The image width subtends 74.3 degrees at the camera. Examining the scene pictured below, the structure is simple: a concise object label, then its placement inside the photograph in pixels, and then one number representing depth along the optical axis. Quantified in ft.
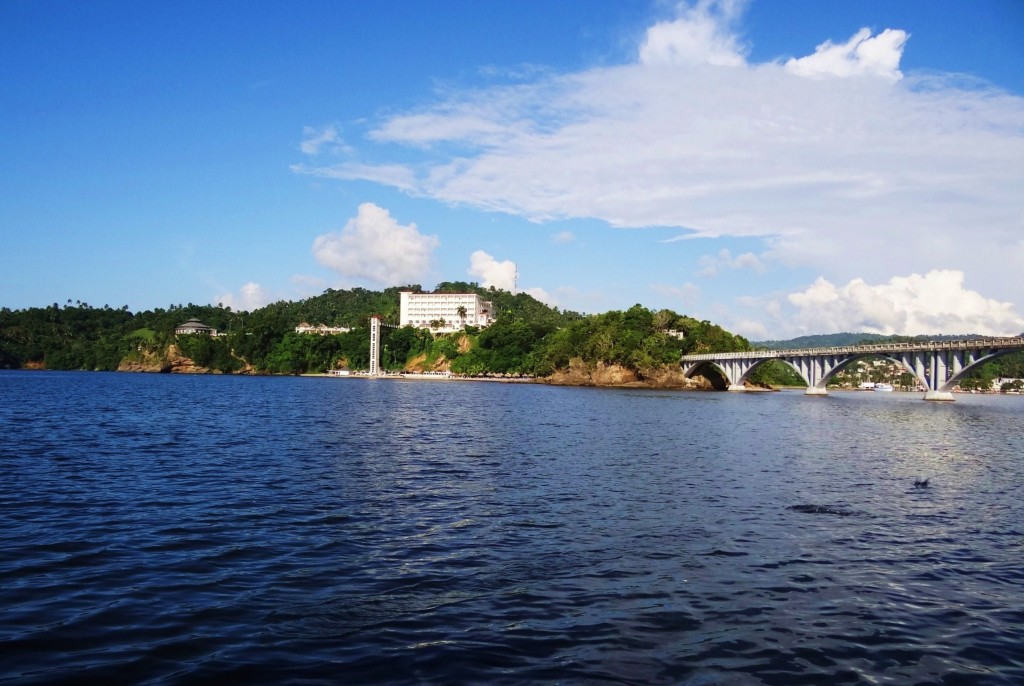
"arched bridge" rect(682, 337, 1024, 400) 370.12
